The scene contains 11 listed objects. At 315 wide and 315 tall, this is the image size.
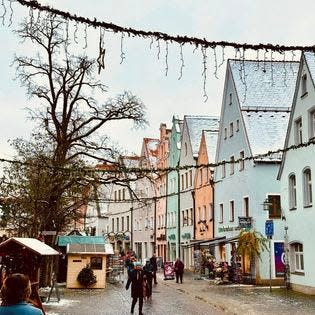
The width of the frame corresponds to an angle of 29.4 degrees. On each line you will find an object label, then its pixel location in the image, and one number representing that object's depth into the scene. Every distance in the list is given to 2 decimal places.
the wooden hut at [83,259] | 31.34
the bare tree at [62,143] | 27.52
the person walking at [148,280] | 23.65
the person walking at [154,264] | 34.13
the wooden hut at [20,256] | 16.11
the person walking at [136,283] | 18.78
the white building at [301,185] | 26.78
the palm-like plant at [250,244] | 32.06
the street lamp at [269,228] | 28.20
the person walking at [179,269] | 35.12
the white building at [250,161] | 33.97
